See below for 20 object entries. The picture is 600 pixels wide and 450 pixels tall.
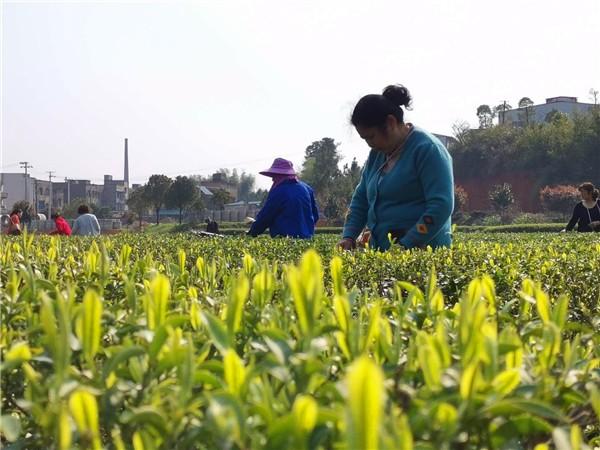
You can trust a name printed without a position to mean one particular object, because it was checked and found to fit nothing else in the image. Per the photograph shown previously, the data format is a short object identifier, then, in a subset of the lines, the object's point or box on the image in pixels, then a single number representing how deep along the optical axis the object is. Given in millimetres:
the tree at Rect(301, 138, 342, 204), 69250
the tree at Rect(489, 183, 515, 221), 44656
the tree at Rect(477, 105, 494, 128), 79375
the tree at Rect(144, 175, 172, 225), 62125
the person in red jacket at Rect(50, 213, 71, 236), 12547
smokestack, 102250
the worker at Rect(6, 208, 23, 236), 13180
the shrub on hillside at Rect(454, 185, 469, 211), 46531
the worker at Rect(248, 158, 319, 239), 7023
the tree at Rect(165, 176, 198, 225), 61406
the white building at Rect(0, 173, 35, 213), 89562
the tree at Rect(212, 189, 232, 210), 65625
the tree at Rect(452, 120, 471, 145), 60000
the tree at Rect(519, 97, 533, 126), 83175
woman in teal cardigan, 4461
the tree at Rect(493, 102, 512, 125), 79181
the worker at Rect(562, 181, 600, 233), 9203
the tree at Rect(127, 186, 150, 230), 63062
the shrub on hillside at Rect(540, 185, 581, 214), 43125
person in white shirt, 12205
